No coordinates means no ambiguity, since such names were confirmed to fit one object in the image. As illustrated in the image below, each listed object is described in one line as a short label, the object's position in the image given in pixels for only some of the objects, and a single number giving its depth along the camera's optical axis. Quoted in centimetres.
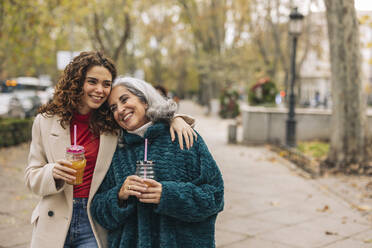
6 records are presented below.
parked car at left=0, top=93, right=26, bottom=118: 2248
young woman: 258
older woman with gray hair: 234
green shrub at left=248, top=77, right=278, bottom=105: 1775
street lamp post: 1283
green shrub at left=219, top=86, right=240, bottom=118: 2668
